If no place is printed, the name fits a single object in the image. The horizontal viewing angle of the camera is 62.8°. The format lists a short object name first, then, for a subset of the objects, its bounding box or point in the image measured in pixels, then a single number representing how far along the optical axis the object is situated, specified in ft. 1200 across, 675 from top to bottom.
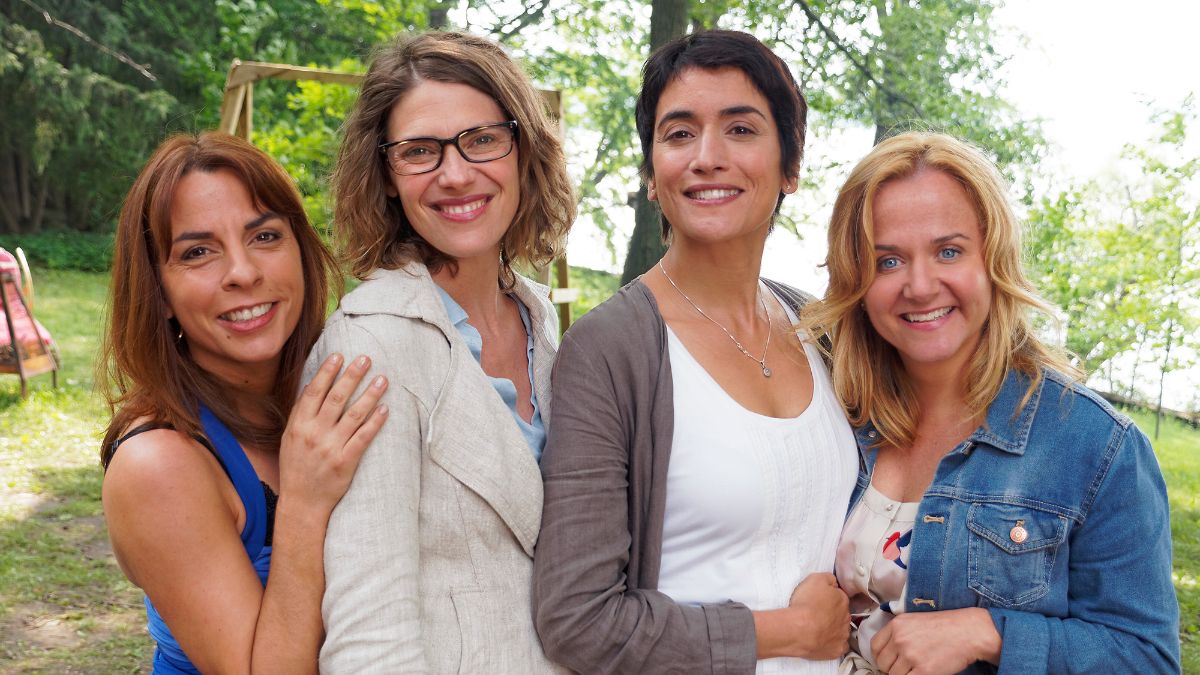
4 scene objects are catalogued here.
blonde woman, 6.38
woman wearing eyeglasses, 5.69
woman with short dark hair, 6.15
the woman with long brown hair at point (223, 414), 5.86
